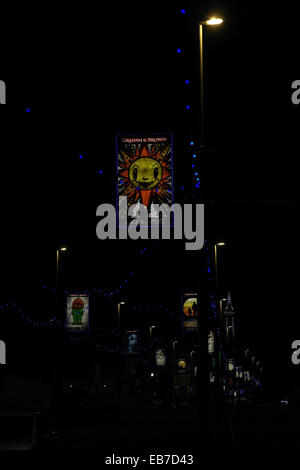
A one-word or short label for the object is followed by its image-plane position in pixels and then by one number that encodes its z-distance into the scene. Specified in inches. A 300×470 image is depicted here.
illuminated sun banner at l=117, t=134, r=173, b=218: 946.1
